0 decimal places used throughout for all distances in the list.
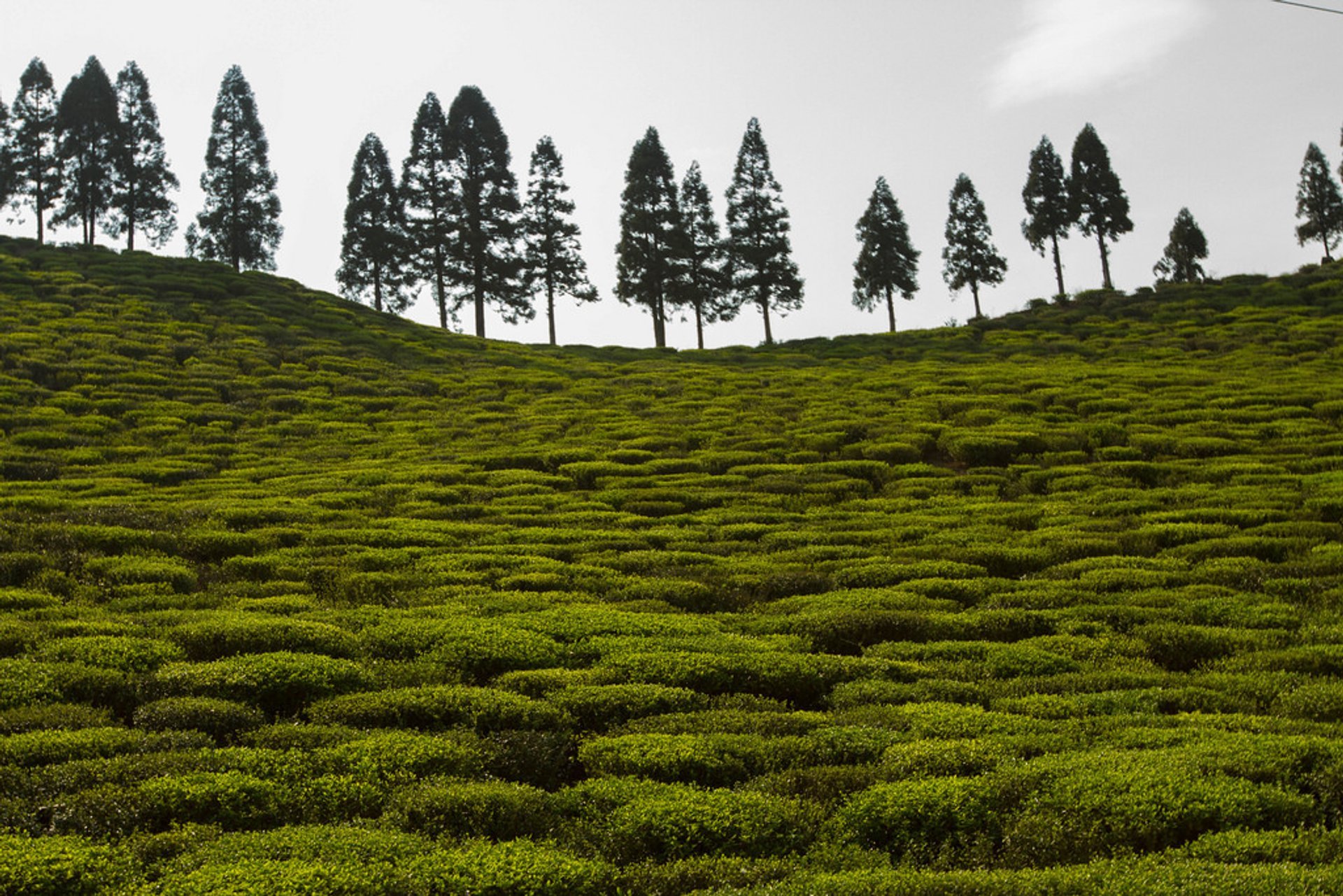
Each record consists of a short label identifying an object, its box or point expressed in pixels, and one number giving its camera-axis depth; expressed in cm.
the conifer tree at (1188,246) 8912
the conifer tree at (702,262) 6275
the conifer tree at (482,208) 6188
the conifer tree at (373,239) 6719
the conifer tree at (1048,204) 7094
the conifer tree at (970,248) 7256
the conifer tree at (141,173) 6450
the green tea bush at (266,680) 1023
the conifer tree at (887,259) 7150
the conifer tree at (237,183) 6381
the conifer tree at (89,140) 6275
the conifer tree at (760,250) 6400
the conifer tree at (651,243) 6188
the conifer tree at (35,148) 6312
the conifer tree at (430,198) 6241
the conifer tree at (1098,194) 6994
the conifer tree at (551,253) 6253
